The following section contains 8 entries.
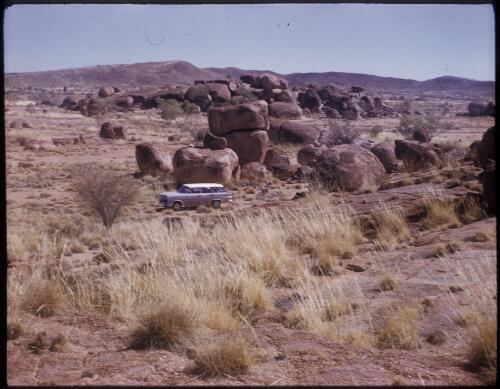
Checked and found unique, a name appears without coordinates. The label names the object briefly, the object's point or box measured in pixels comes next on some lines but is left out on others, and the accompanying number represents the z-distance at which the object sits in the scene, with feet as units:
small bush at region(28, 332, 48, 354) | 15.30
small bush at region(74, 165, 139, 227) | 49.81
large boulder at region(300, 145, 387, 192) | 52.90
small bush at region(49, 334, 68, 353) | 15.28
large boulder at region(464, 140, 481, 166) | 49.69
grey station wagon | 58.34
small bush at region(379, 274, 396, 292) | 21.43
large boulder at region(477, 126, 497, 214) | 26.84
